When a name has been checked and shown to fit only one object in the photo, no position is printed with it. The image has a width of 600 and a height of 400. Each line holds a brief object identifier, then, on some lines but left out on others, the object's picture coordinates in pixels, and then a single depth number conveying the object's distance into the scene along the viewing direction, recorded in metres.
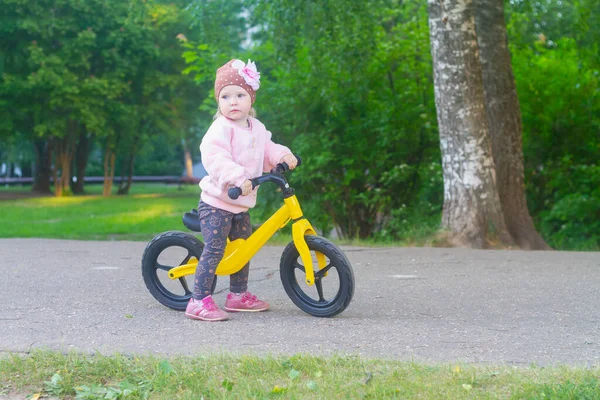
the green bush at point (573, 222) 13.50
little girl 5.94
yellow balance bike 5.89
